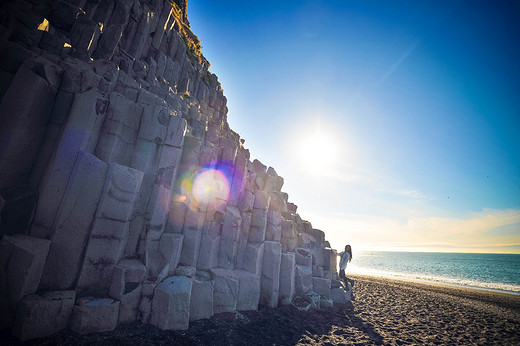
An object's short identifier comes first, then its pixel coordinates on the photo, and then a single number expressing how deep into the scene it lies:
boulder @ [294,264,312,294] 13.18
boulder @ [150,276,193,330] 6.93
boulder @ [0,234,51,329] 5.04
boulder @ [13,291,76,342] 4.95
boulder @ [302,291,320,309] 12.46
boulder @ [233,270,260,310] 9.95
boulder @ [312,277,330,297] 14.35
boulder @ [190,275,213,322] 8.13
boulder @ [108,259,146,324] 6.58
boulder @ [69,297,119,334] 5.64
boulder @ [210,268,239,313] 9.12
